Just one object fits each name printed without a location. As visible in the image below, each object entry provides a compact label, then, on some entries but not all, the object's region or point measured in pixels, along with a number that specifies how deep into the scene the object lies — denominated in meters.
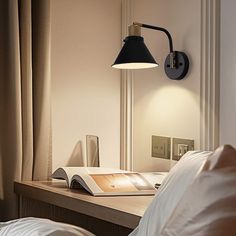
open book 2.15
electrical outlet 2.42
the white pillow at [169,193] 1.58
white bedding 1.65
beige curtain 2.34
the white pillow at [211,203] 1.39
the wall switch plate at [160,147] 2.53
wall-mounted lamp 2.30
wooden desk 1.95
